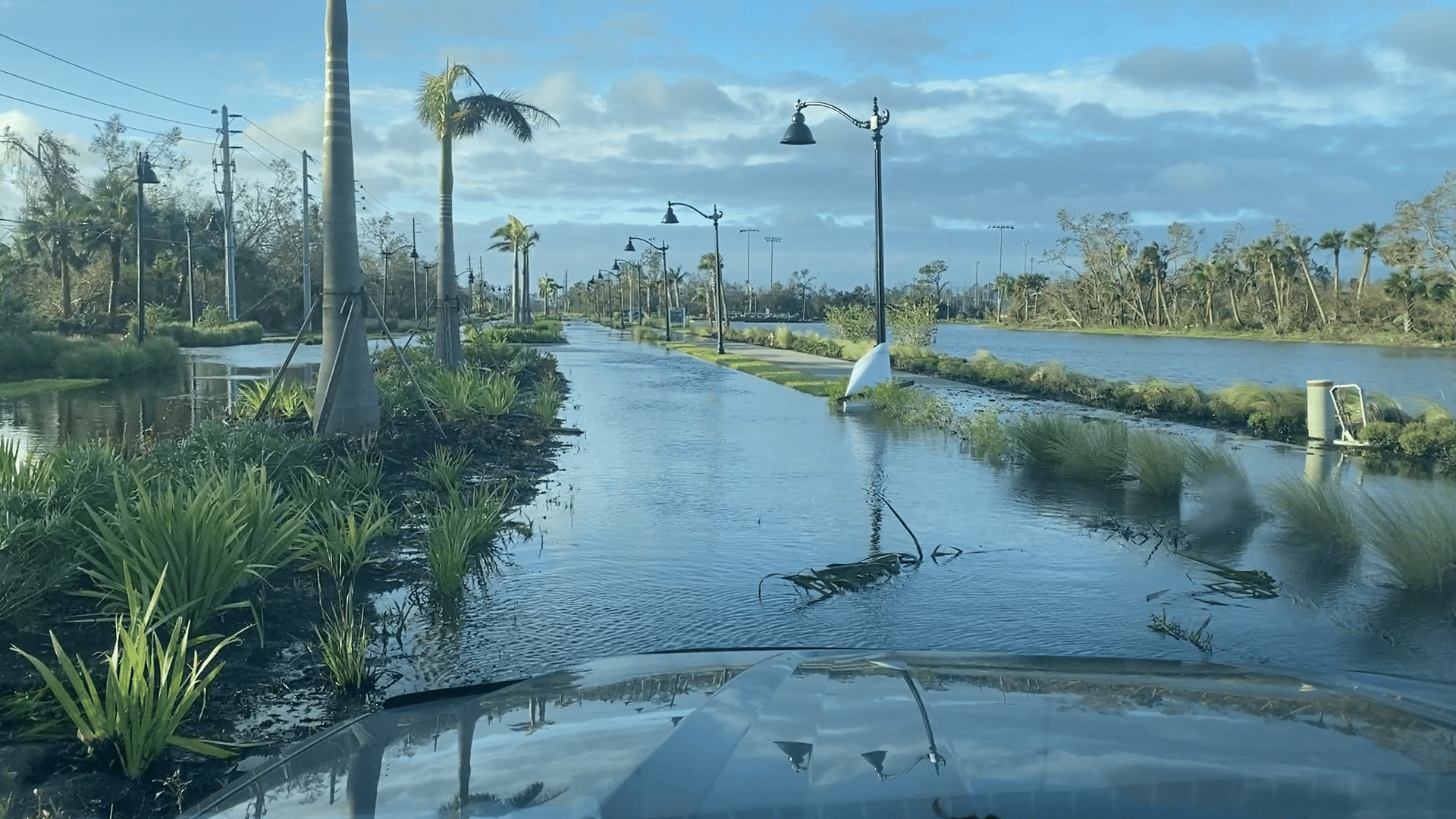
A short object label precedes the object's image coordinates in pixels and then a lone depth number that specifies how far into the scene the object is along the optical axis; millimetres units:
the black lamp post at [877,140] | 19891
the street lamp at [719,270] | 45416
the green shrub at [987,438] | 14438
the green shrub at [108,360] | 28844
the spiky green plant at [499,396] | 16219
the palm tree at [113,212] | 63562
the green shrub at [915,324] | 39469
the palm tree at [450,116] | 25609
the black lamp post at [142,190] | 33062
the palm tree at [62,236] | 64625
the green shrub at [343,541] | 7316
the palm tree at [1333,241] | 93750
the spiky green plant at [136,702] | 4148
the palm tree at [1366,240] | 86812
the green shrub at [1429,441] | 14781
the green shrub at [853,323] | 47719
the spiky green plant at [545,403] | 16875
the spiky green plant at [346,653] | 5363
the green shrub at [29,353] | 28234
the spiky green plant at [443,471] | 10594
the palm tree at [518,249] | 77562
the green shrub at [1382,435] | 15602
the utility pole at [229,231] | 62938
